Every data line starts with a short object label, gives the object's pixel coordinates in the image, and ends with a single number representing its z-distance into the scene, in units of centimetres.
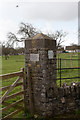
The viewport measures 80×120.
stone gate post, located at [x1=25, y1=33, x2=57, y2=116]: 446
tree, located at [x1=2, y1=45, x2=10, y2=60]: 2882
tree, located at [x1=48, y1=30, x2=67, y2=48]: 2995
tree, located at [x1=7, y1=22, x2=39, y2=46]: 2414
